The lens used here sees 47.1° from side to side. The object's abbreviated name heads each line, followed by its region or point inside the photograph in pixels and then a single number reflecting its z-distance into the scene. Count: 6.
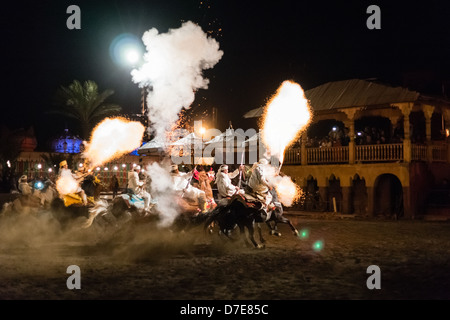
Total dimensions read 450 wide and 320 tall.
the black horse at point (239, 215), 13.41
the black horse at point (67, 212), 15.13
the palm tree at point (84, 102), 35.88
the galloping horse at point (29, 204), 15.47
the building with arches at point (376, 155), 23.03
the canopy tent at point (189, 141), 23.41
